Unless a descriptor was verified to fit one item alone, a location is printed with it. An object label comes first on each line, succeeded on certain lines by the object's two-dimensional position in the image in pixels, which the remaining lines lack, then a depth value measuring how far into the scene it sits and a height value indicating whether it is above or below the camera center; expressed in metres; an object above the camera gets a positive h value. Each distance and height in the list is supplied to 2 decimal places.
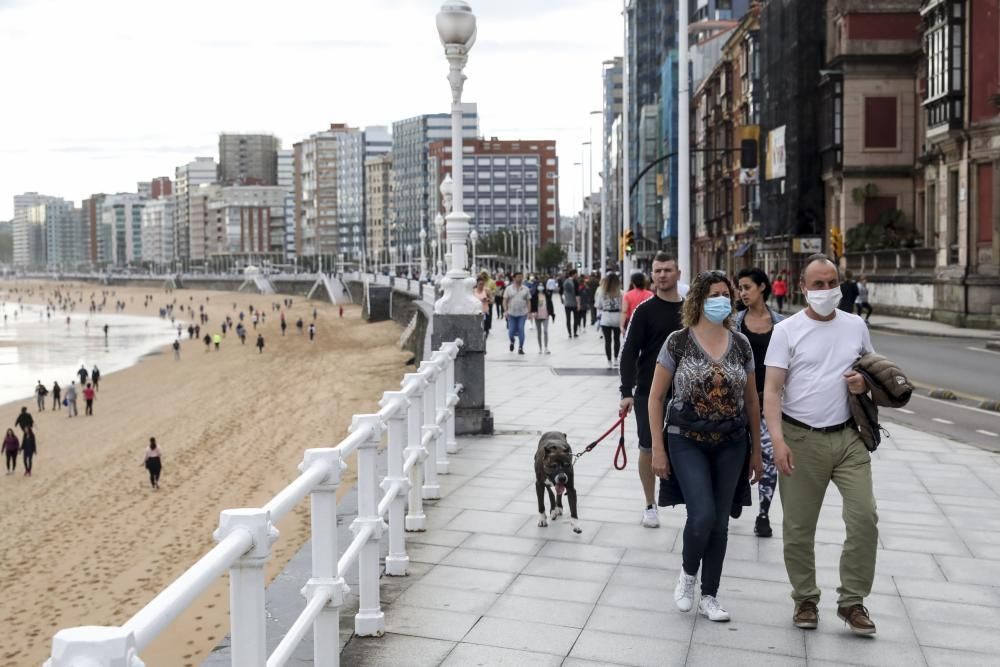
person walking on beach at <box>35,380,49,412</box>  42.72 -4.44
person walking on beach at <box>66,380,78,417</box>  39.44 -4.26
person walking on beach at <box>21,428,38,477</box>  25.89 -3.95
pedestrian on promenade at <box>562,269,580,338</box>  27.58 -0.60
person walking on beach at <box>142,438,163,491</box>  21.47 -3.62
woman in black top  6.90 -0.29
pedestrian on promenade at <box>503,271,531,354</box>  22.31 -0.52
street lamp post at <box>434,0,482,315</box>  11.05 +1.43
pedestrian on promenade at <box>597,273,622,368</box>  17.80 -0.54
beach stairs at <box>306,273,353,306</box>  112.75 -0.90
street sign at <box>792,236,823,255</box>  45.34 +1.39
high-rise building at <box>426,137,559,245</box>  192.12 +17.75
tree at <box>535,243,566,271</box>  146.38 +3.13
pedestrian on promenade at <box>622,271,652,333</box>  12.31 -0.19
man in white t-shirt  5.18 -0.78
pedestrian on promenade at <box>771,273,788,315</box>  37.06 -0.38
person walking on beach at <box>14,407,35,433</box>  27.59 -3.57
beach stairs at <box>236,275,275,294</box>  160.62 -0.40
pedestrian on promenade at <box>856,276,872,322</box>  33.22 -0.67
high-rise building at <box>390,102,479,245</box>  192.12 +18.92
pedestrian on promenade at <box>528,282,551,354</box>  22.89 -0.77
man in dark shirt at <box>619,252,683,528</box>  6.75 -0.33
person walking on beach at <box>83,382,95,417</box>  39.66 -4.29
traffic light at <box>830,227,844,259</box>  37.12 +1.23
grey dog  7.25 -1.29
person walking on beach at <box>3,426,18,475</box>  25.84 -3.92
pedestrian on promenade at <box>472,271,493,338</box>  24.00 -0.37
